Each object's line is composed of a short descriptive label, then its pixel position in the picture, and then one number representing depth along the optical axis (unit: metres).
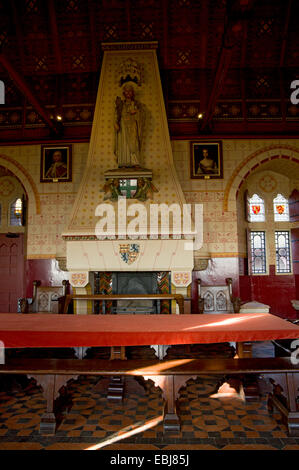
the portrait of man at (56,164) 9.13
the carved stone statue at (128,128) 8.16
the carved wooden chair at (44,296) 7.42
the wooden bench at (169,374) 3.12
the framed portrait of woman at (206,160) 9.05
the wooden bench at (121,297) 6.13
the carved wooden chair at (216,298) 7.39
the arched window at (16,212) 10.10
